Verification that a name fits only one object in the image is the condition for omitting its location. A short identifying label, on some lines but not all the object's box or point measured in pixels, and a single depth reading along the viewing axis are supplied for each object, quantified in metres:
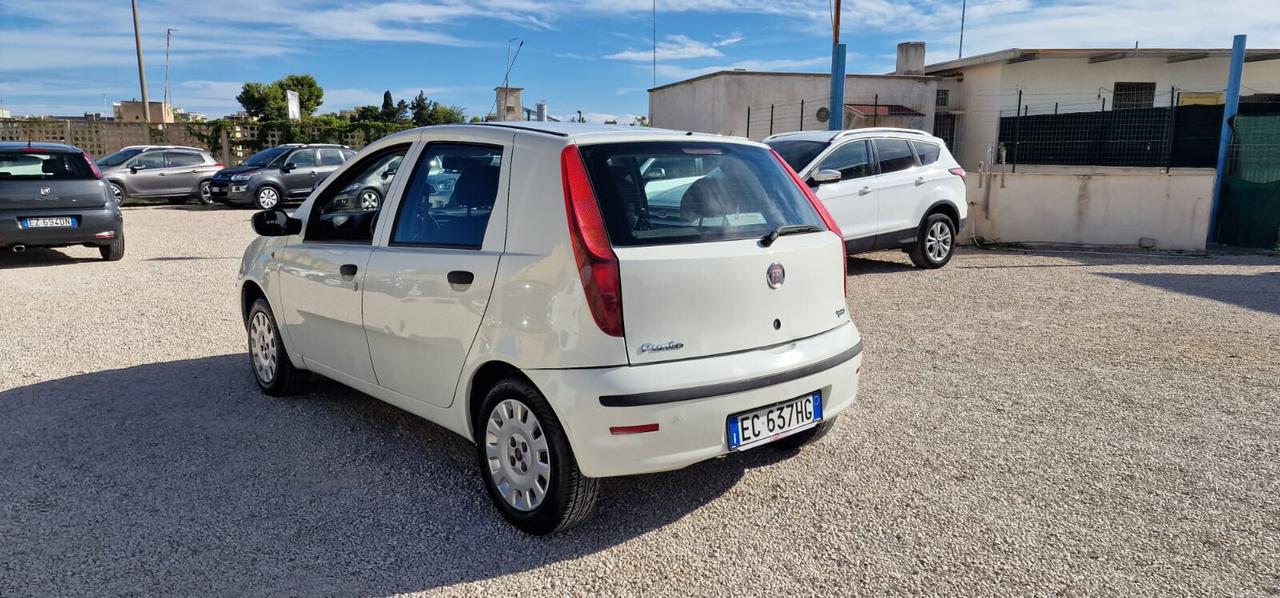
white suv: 9.77
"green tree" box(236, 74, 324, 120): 87.25
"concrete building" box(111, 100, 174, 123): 55.83
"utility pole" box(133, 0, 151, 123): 29.98
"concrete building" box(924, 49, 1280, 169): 24.44
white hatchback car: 3.10
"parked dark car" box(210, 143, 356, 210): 19.42
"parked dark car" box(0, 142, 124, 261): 10.14
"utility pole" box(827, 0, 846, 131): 13.31
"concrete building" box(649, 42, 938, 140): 25.41
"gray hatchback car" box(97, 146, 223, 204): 20.36
